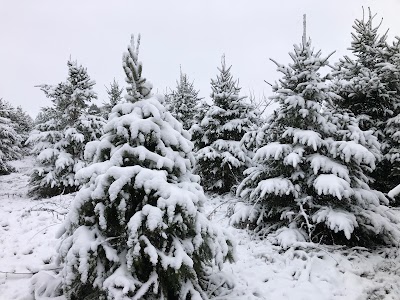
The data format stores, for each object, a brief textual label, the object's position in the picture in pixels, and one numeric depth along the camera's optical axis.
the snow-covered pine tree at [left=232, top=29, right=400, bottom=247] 6.76
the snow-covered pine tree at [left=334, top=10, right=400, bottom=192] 10.31
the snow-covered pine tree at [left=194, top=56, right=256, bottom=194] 12.27
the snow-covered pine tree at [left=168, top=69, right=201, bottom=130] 17.22
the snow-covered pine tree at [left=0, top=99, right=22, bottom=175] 15.09
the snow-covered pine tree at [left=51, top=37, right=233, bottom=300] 4.00
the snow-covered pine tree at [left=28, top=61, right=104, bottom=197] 13.31
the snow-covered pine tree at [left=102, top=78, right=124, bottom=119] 21.34
